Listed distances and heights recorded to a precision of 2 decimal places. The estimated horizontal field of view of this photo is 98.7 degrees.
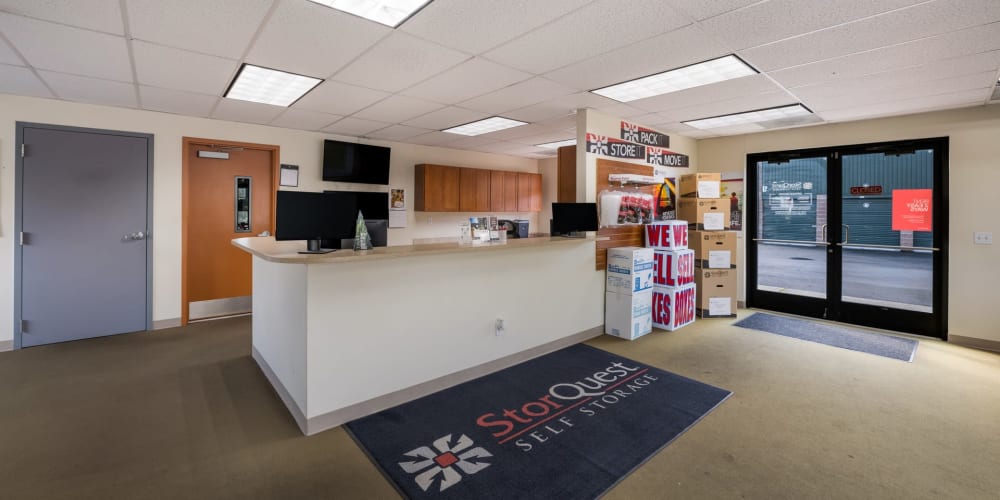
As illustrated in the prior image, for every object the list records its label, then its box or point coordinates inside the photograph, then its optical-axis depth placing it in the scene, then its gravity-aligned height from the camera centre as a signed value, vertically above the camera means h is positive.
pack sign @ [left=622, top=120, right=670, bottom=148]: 5.15 +1.41
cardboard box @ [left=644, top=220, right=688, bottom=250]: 5.17 +0.14
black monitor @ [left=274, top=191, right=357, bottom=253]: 2.66 +0.17
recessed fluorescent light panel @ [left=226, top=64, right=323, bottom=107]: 3.57 +1.43
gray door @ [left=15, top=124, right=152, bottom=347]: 4.29 +0.11
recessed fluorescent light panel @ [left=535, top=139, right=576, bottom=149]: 6.77 +1.65
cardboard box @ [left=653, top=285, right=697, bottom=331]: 4.99 -0.71
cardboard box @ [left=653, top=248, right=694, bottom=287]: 5.01 -0.25
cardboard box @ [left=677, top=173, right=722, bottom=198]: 5.77 +0.83
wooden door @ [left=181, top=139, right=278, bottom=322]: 5.17 +0.27
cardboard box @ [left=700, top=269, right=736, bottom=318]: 5.69 -0.60
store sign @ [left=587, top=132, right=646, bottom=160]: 4.70 +1.14
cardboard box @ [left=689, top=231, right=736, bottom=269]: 5.69 -0.03
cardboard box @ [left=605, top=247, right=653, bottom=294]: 4.64 -0.26
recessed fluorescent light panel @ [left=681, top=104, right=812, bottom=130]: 4.71 +1.52
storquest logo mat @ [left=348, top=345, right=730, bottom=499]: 2.21 -1.16
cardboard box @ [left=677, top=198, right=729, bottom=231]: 5.73 +0.45
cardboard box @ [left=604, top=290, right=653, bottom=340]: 4.61 -0.75
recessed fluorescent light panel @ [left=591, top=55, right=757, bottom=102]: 3.34 +1.43
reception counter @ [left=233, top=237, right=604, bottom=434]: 2.70 -0.55
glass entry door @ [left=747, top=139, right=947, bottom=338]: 4.87 +0.18
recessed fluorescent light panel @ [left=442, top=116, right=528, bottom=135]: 5.30 +1.55
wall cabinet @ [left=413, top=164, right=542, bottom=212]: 6.82 +0.96
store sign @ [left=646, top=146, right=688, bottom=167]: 5.62 +1.22
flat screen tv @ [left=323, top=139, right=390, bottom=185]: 5.91 +1.17
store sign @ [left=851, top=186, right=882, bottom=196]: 5.16 +0.70
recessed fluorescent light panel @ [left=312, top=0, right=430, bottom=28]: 2.37 +1.34
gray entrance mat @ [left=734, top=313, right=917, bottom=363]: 4.39 -1.00
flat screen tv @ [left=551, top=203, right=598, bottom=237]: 4.41 +0.29
